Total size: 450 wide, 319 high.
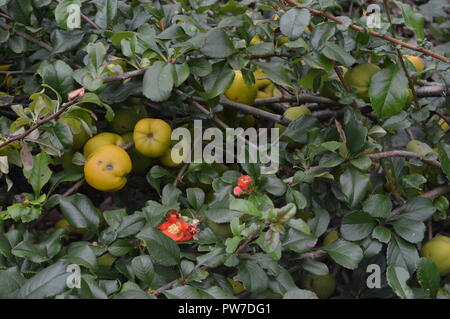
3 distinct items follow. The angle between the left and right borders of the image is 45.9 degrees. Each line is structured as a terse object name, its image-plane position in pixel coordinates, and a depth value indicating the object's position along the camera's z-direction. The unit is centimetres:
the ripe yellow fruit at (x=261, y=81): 157
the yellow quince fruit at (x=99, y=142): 135
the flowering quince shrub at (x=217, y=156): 111
